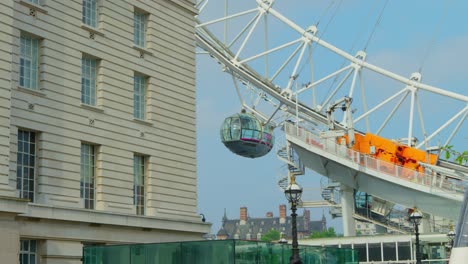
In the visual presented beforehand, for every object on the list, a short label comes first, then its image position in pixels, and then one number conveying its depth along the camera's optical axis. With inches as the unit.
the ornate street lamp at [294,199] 1053.2
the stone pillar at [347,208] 2704.2
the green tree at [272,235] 7383.9
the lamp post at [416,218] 1435.0
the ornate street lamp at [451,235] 1660.2
